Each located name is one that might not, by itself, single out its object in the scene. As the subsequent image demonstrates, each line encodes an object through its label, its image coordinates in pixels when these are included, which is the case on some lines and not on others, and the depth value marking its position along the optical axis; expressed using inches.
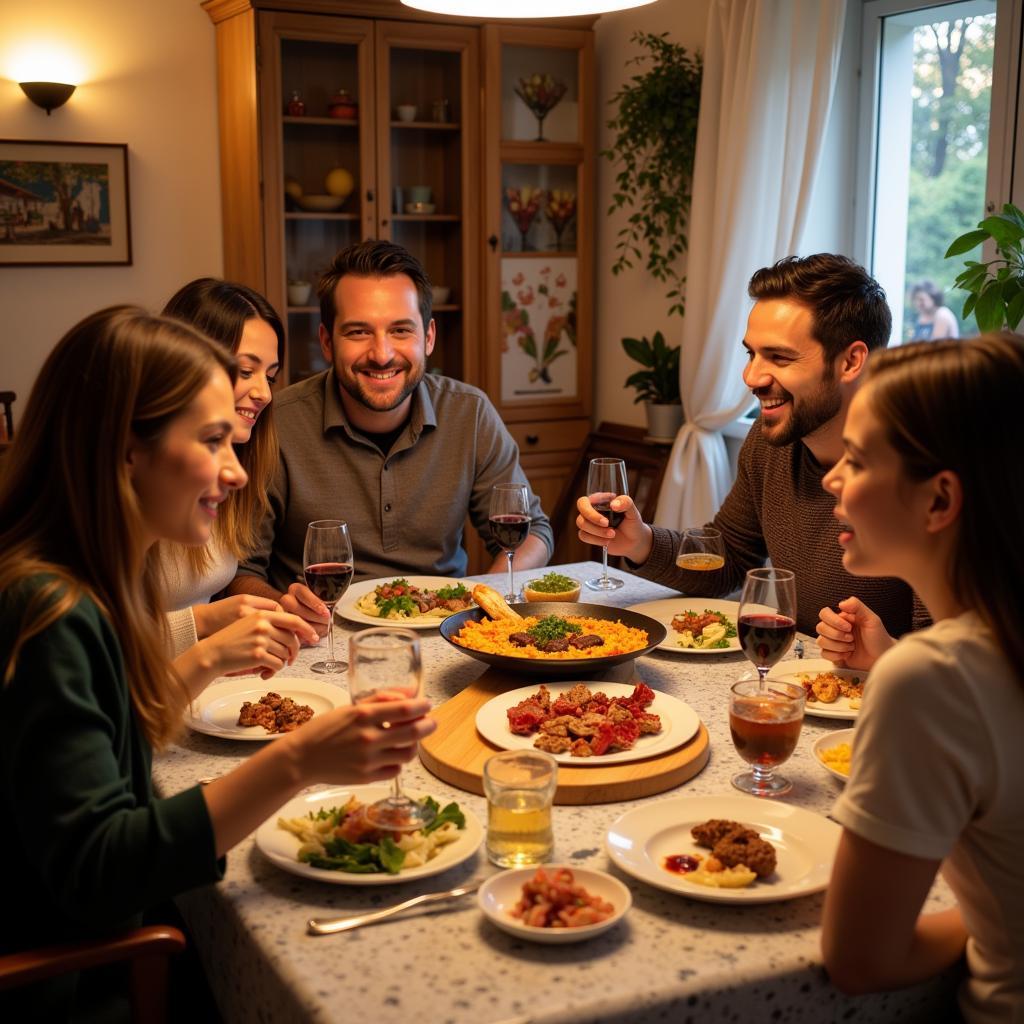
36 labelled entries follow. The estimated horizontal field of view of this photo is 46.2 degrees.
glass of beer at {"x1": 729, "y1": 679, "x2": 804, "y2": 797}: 57.2
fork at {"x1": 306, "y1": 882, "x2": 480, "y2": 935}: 46.8
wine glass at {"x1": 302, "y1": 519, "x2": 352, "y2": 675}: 76.1
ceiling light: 77.8
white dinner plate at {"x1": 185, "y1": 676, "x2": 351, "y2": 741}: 66.8
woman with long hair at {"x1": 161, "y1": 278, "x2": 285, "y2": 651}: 92.6
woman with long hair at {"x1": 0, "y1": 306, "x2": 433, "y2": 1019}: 46.5
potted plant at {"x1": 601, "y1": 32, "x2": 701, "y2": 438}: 169.6
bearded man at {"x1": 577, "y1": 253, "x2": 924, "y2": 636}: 91.2
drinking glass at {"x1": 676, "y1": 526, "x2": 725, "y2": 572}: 83.2
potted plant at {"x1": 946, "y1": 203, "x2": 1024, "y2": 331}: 100.7
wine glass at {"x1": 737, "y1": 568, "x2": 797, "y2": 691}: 63.9
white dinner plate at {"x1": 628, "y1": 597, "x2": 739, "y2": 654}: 87.7
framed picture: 175.9
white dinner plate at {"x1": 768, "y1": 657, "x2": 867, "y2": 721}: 68.8
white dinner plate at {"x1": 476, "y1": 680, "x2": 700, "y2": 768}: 61.2
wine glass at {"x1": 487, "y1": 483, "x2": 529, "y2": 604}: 87.7
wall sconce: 172.7
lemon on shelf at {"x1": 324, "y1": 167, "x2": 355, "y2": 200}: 179.3
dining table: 42.5
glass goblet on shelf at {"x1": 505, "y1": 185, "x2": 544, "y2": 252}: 188.1
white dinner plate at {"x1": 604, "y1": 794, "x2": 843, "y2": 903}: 48.6
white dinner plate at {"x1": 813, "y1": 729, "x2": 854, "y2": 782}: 63.4
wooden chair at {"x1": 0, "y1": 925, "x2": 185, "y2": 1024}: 46.5
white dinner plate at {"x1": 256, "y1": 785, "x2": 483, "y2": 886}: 49.6
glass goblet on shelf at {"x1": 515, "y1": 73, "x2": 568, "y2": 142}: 185.9
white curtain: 148.6
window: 133.0
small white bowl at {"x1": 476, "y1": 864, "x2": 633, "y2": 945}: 45.1
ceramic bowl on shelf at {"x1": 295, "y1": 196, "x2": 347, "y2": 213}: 177.9
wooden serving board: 58.9
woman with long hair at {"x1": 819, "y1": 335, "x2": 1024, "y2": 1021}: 42.7
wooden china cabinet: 173.9
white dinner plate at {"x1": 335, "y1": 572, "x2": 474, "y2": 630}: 86.6
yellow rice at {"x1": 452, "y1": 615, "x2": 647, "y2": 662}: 72.8
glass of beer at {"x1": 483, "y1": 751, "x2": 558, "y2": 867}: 51.6
